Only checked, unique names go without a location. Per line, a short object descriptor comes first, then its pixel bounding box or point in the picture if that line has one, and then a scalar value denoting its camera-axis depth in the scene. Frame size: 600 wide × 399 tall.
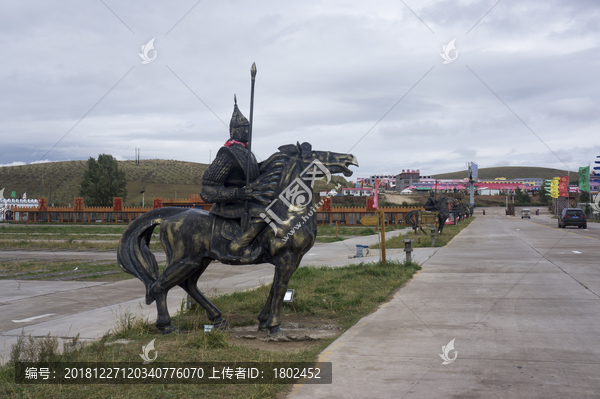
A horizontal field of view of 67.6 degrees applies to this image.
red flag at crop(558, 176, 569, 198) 67.25
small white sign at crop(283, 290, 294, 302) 6.36
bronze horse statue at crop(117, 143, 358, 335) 5.57
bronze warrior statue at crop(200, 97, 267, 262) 5.54
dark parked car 33.94
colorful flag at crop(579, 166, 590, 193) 55.08
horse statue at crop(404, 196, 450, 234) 27.98
